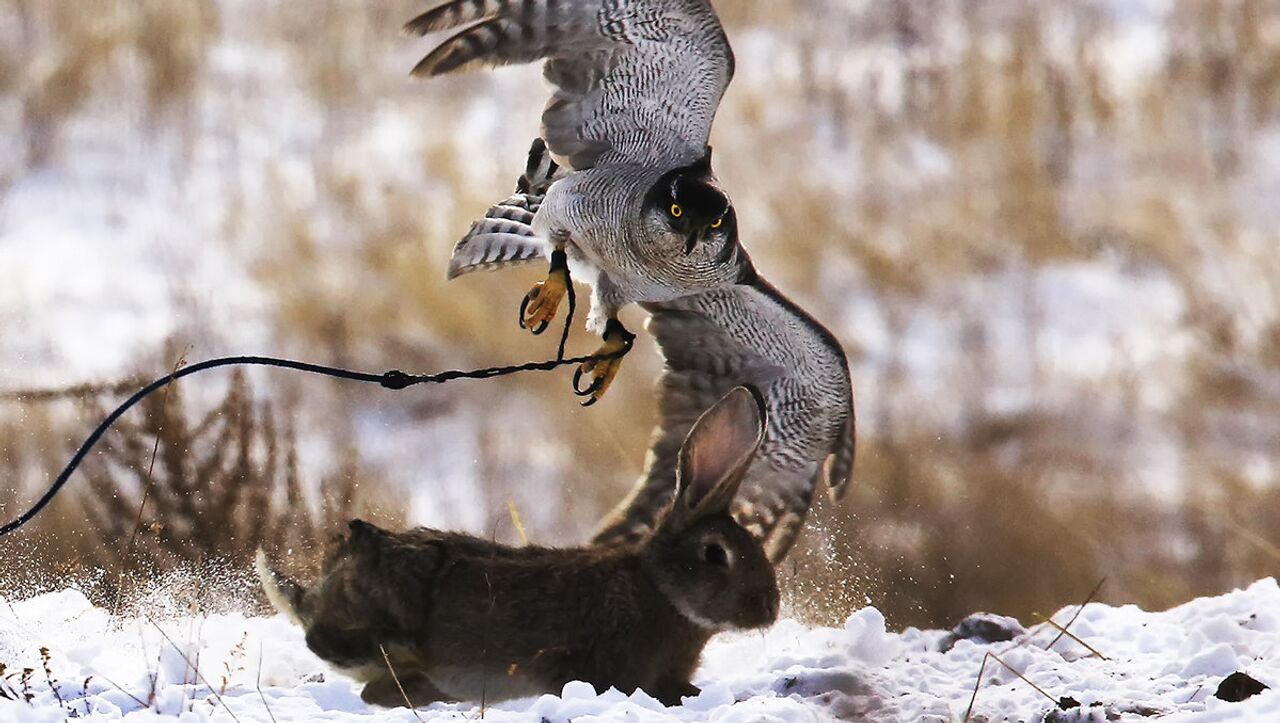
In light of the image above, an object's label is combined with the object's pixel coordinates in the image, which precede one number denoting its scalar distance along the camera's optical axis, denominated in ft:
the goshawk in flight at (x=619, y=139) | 37.58
